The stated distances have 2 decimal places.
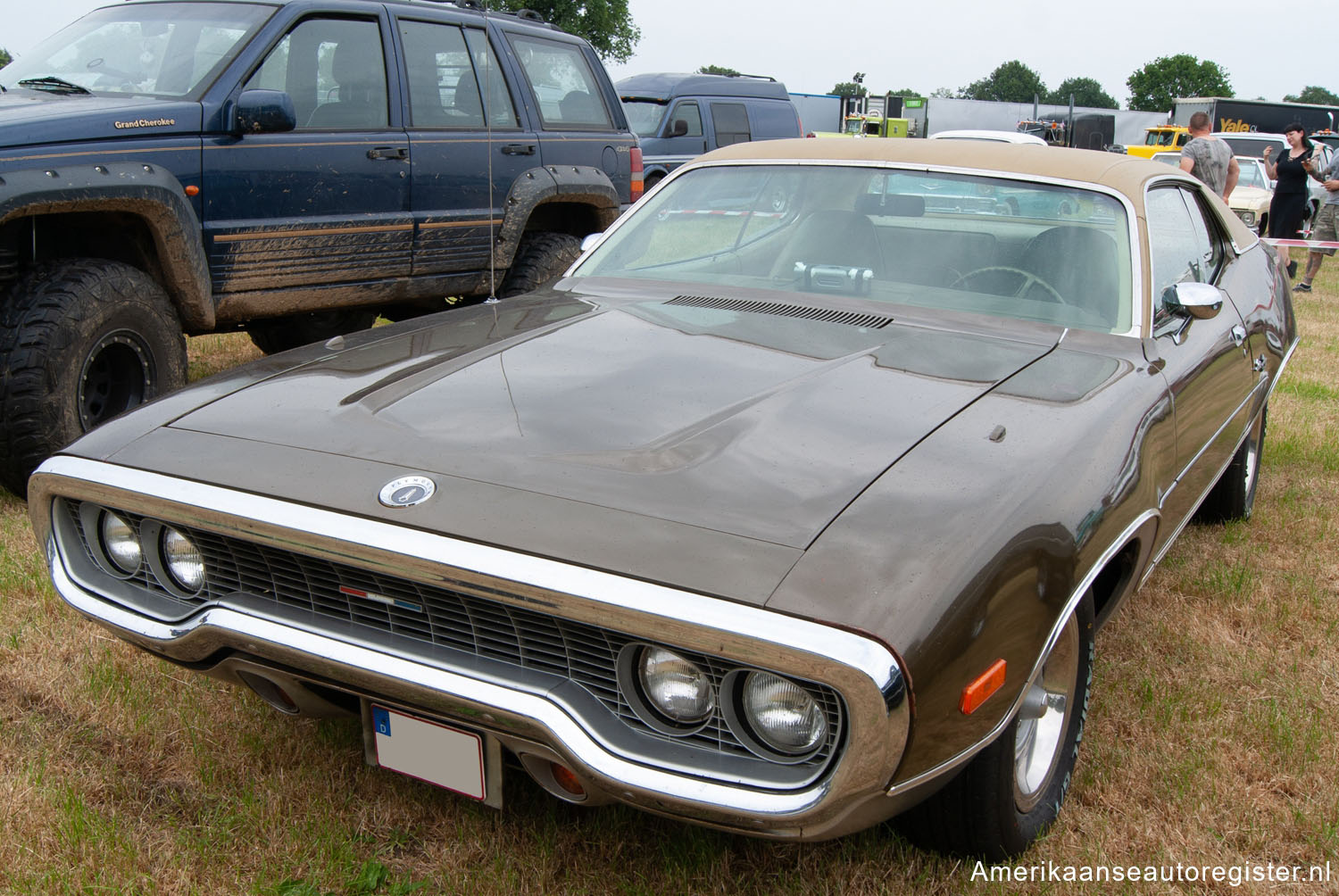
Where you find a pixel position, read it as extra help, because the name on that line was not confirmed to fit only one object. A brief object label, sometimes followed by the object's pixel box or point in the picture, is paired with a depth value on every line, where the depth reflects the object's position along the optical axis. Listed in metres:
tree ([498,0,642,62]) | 40.22
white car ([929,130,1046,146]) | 17.70
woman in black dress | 11.73
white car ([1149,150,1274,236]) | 15.87
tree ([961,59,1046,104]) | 101.25
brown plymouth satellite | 1.74
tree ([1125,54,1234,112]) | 84.56
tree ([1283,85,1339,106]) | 93.81
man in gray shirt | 10.41
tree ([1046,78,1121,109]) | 100.00
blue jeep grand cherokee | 4.11
